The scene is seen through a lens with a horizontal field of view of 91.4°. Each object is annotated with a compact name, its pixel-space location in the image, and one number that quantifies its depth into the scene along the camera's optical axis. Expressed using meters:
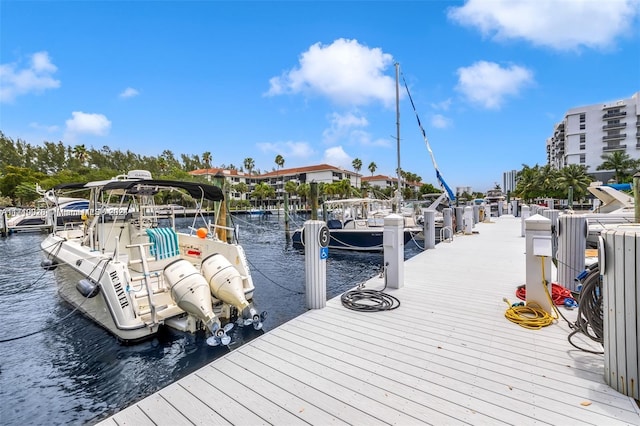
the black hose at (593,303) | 2.59
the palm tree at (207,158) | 83.81
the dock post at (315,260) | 4.06
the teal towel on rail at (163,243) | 5.99
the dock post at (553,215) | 6.94
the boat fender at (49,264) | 6.58
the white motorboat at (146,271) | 4.10
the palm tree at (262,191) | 70.38
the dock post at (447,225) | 10.55
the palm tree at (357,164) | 88.17
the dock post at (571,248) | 4.52
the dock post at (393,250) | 4.67
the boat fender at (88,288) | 4.51
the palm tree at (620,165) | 46.06
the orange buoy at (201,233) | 5.98
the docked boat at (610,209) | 11.20
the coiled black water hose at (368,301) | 4.01
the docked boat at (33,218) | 17.81
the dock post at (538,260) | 3.53
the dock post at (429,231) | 8.86
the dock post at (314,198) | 14.12
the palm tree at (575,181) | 40.41
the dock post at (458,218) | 13.35
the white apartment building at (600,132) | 53.31
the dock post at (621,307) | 1.96
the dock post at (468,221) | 12.58
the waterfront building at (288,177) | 79.56
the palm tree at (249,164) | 86.81
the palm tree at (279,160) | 85.81
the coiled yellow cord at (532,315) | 3.36
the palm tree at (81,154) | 56.78
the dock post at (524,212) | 12.04
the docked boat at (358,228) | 13.99
